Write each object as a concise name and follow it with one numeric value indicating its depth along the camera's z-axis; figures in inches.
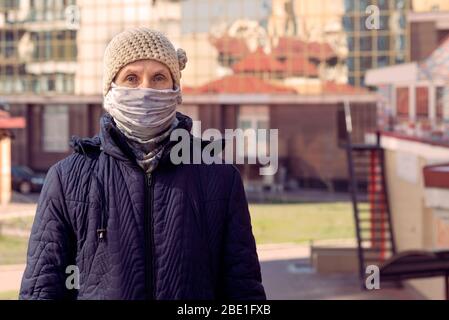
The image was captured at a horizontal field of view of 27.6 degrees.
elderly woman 140.5
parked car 1948.8
